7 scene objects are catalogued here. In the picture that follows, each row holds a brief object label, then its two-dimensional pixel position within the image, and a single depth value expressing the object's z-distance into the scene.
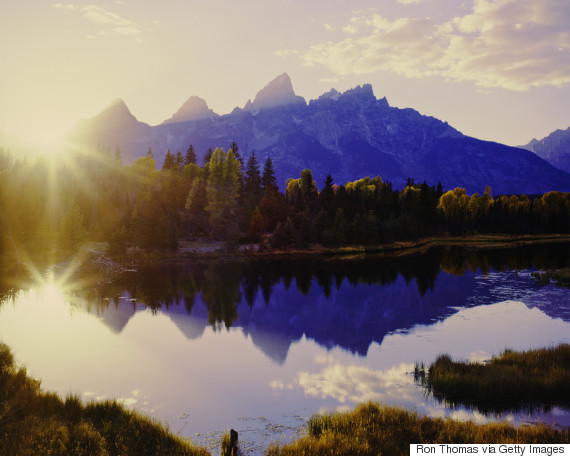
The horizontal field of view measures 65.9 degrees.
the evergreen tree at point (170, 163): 131.77
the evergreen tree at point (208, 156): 142.30
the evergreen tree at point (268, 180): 126.34
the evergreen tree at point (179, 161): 143.30
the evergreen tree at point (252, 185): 117.99
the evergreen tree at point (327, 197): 118.51
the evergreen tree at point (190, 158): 144.88
